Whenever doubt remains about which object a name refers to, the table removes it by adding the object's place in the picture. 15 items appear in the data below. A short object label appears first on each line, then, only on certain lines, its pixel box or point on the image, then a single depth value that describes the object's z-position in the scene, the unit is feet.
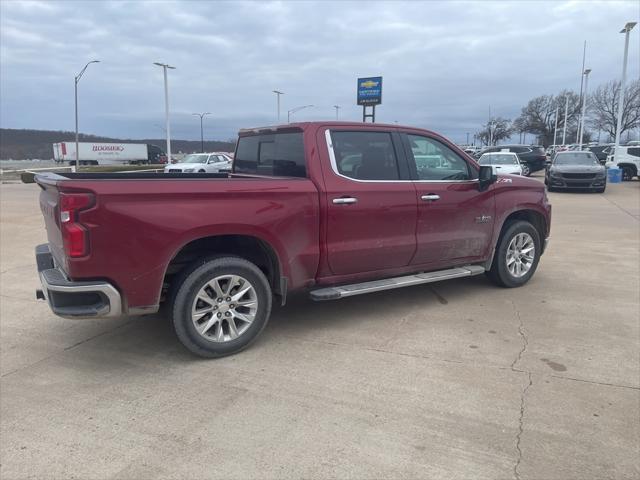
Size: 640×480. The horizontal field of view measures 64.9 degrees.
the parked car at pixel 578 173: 63.62
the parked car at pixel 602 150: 111.14
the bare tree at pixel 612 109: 209.46
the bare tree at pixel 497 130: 284.41
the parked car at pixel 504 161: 64.34
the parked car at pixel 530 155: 98.63
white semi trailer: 187.01
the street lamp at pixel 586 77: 132.46
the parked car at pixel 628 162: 84.79
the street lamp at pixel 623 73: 88.00
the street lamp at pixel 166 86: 137.26
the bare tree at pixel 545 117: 246.06
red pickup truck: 11.59
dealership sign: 172.04
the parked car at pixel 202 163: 95.91
